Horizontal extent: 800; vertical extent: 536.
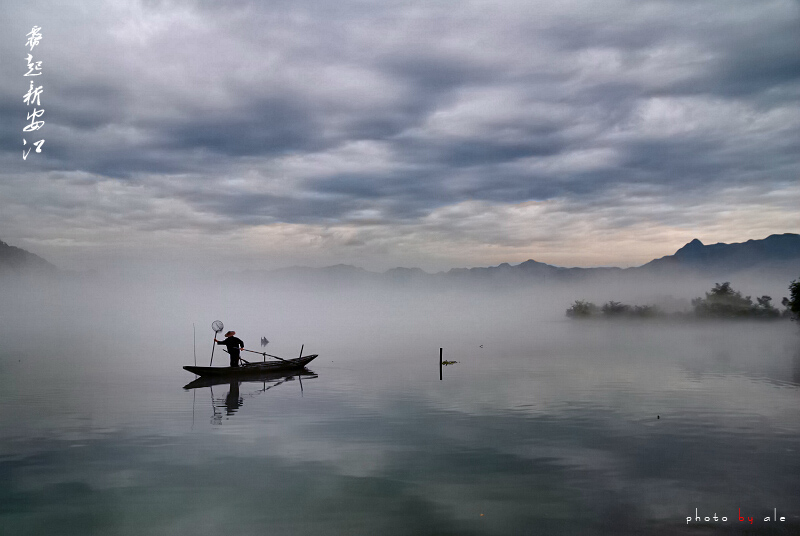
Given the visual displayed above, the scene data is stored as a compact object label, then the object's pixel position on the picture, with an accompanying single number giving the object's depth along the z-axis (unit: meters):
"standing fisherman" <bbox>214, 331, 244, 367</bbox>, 52.48
